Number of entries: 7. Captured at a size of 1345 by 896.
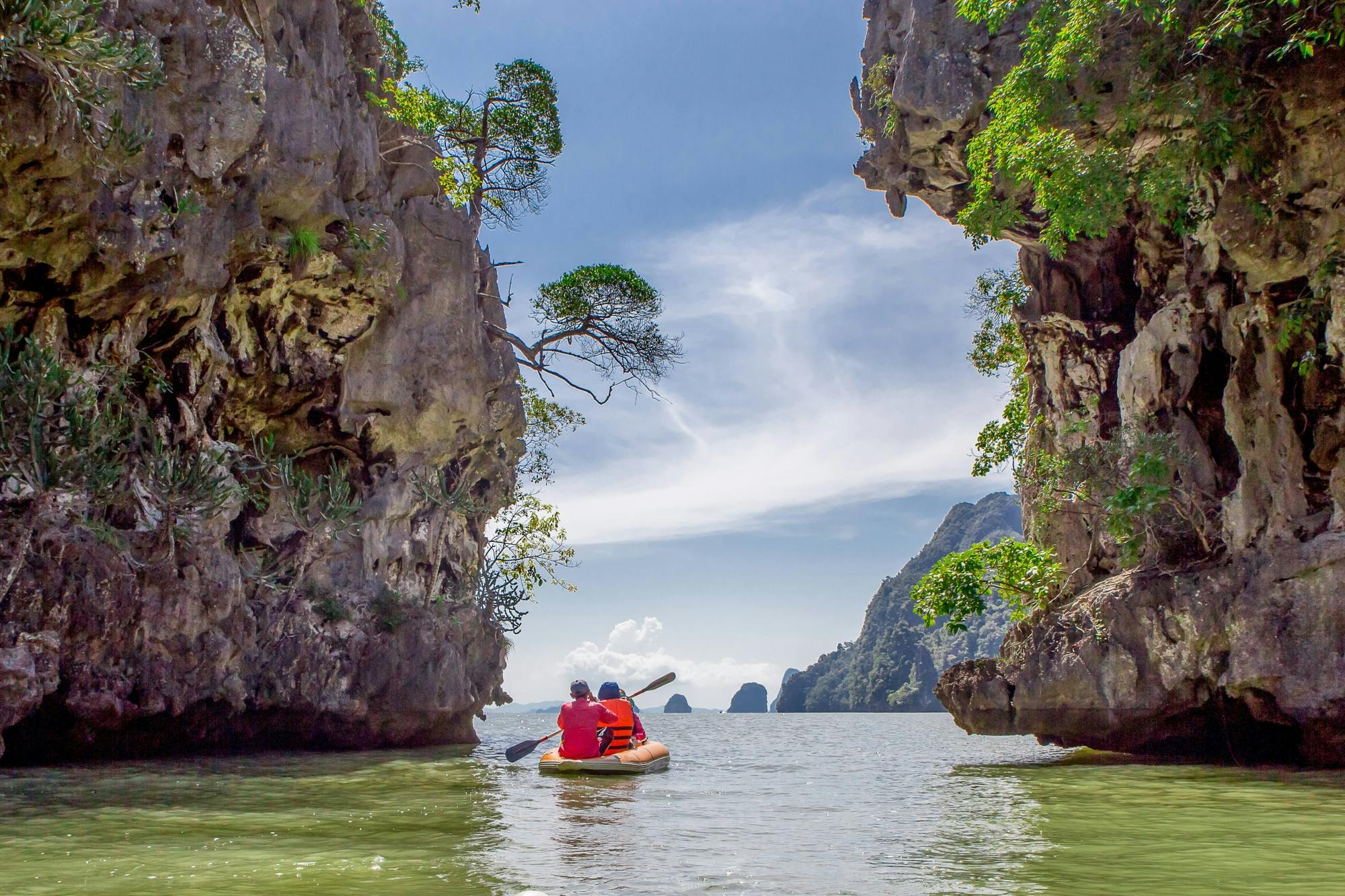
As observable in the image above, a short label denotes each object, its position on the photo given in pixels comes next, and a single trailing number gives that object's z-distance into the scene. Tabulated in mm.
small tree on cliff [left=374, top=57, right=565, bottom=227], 26562
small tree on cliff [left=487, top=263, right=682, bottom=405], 26812
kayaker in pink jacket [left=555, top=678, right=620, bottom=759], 14328
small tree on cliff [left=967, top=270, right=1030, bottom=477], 23188
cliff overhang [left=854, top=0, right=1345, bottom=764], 12773
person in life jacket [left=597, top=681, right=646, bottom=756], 14891
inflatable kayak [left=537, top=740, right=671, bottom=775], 14039
